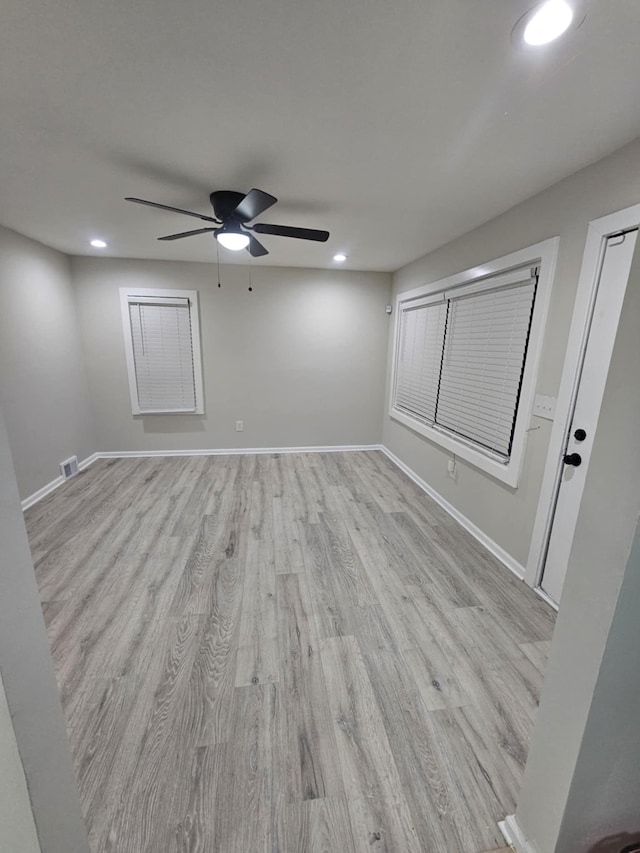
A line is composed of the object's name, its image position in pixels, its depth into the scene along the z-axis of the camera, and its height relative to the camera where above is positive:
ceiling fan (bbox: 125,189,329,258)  1.92 +0.80
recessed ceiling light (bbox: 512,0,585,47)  0.92 +0.96
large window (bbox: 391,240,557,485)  2.13 +0.01
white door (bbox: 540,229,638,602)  1.59 -0.22
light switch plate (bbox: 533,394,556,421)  1.96 -0.29
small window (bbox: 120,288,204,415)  3.94 -0.03
